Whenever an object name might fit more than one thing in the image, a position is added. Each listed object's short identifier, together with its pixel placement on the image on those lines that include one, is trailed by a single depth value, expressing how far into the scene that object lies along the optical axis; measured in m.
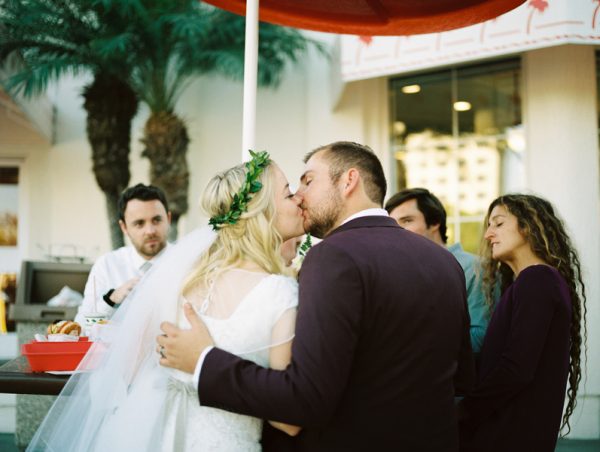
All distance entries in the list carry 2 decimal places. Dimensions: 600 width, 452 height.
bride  2.24
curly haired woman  2.72
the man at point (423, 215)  4.43
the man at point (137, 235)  4.59
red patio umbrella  3.71
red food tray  2.75
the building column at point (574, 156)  5.98
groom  1.96
